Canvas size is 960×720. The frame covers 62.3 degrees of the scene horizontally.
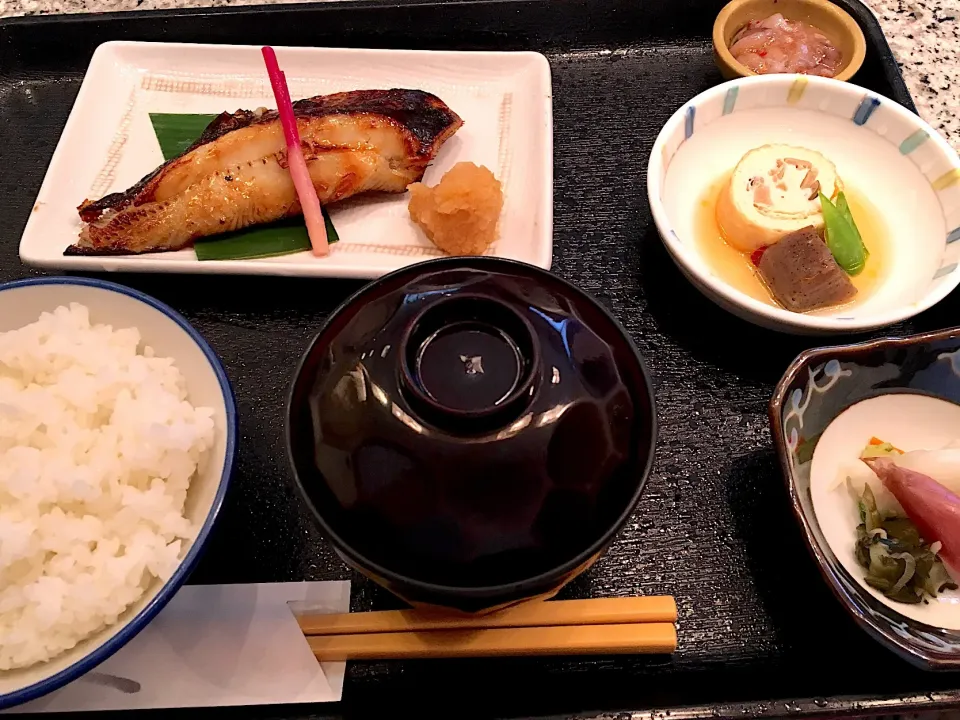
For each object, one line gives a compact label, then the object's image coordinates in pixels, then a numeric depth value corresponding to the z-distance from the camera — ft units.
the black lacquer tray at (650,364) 0.74
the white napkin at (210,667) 0.71
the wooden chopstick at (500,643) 0.71
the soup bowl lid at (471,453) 0.58
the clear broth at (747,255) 0.99
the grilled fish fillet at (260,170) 1.02
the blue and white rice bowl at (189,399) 0.64
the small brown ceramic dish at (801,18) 1.12
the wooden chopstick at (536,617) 0.72
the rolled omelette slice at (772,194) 1.00
